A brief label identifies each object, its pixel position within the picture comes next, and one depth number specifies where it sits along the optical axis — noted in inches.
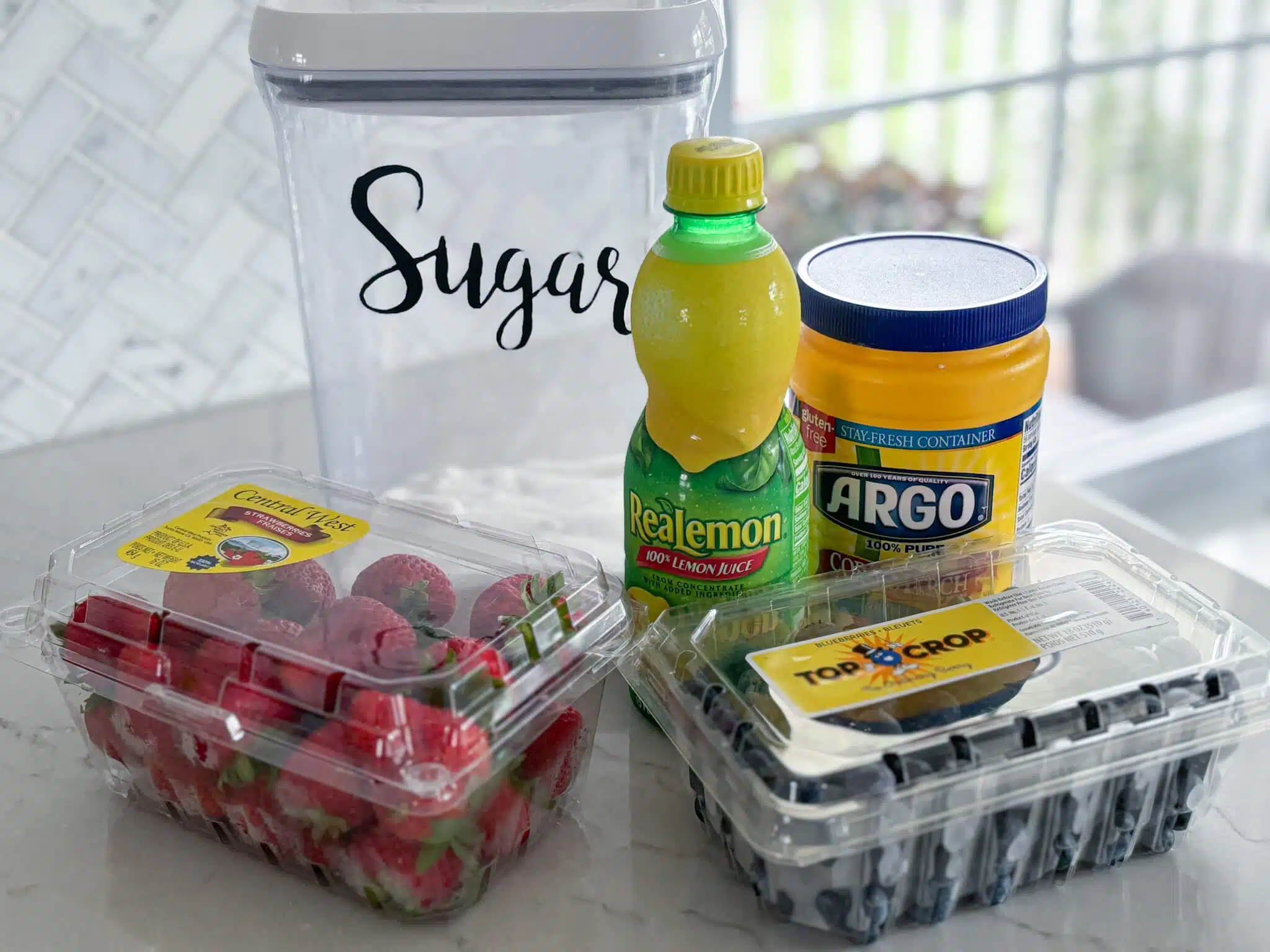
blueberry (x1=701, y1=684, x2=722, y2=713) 24.4
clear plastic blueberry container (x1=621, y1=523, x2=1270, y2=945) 22.4
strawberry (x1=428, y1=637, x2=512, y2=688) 23.6
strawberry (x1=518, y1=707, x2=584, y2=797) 25.1
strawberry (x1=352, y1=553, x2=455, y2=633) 26.1
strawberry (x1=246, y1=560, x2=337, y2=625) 25.8
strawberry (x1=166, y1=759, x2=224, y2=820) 25.2
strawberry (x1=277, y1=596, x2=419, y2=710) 23.4
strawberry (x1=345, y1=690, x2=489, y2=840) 22.2
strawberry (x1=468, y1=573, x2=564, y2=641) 25.4
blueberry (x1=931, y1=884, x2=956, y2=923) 23.9
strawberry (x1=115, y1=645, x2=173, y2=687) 24.7
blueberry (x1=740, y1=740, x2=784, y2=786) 22.4
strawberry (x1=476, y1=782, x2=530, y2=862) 24.1
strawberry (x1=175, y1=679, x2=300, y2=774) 23.5
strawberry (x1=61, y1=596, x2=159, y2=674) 25.3
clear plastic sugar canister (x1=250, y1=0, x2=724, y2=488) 29.0
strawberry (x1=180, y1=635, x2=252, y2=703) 24.1
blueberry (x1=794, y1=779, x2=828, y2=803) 21.9
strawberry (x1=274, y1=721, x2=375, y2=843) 22.8
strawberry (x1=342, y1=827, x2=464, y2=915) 23.4
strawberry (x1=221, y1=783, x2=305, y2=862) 24.4
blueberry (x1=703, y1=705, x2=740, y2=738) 23.7
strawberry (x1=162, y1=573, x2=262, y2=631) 25.3
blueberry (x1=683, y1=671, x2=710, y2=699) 24.8
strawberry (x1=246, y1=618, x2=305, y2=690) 23.8
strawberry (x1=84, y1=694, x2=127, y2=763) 26.1
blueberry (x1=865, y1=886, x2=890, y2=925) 23.1
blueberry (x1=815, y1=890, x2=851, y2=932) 23.3
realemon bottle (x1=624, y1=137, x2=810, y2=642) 25.5
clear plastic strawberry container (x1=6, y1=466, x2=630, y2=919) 23.0
